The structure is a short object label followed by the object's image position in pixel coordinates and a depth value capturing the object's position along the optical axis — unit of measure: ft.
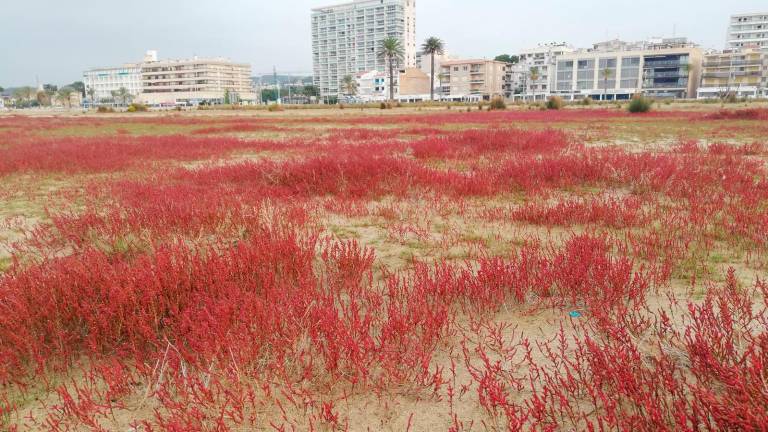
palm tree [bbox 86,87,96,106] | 515.50
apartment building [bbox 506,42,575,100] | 370.73
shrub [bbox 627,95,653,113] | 115.24
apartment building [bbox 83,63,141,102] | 549.54
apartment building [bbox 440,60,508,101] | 375.66
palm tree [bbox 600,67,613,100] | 327.20
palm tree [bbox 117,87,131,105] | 482.86
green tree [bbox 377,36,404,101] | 293.84
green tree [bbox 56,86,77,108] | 479.82
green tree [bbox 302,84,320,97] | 498.69
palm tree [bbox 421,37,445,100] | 289.12
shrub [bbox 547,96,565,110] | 155.33
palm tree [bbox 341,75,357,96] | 408.46
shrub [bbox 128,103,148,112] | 276.45
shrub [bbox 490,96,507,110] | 164.76
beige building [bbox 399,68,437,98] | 406.82
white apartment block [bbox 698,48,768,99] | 309.22
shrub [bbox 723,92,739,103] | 183.32
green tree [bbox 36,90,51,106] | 498.69
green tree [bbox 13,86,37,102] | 544.21
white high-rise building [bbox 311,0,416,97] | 568.41
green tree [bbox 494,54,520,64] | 488.76
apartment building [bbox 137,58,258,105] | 469.16
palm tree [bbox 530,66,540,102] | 361.71
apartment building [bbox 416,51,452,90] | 411.13
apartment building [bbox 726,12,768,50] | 399.03
